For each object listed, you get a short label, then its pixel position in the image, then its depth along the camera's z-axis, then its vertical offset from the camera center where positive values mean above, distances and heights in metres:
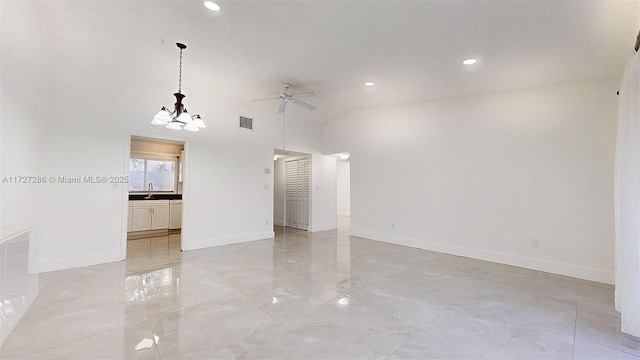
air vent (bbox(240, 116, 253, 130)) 5.57 +1.37
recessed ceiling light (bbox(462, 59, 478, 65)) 3.42 +1.69
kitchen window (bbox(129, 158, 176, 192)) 6.70 +0.28
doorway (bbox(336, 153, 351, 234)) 10.82 -0.26
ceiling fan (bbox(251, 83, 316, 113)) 4.39 +1.55
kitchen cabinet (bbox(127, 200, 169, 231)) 6.04 -0.73
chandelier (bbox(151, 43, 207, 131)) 3.14 +0.83
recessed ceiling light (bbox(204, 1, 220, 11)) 2.49 +1.76
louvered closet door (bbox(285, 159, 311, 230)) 7.17 -0.20
